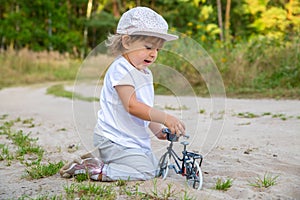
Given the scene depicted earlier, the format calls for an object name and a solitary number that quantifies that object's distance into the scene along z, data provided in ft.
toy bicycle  7.63
